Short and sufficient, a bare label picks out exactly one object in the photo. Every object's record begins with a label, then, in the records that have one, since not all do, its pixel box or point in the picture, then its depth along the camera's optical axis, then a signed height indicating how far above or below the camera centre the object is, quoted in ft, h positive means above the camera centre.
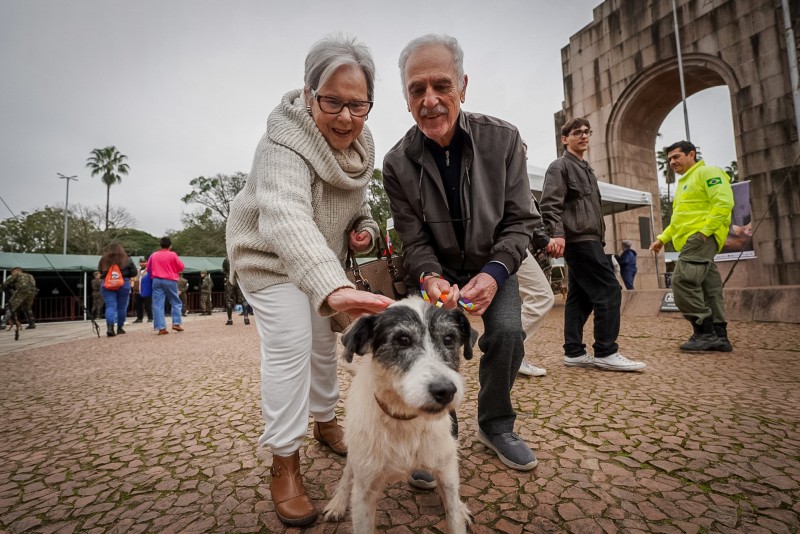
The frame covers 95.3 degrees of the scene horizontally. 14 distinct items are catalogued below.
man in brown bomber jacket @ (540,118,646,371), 14.78 +1.54
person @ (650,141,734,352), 17.19 +1.54
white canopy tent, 32.35 +8.57
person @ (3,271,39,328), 38.29 +1.57
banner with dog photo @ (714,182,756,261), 34.27 +4.00
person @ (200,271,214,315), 62.80 +0.22
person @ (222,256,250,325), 44.23 -0.34
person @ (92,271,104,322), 52.60 +0.95
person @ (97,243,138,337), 33.58 +1.61
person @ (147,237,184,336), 34.63 +1.90
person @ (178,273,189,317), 63.58 +0.43
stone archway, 37.83 +23.47
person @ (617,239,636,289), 46.60 +1.30
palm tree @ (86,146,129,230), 153.93 +57.59
